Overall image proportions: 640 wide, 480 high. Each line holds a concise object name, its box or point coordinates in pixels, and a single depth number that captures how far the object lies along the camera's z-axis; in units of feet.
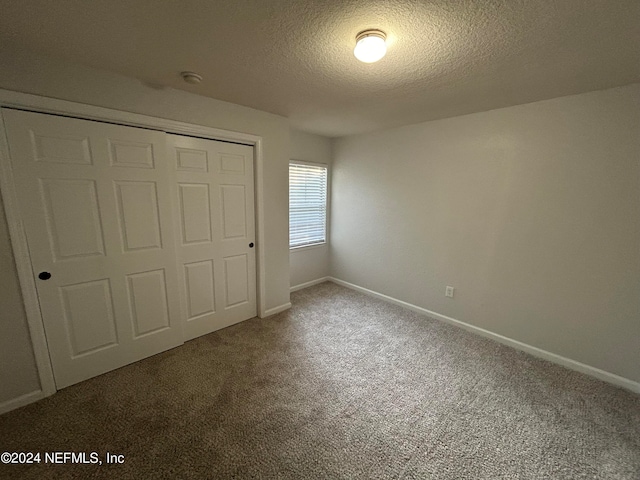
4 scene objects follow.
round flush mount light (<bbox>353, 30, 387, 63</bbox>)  4.30
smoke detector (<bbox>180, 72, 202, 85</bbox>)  5.99
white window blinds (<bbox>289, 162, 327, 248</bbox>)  11.90
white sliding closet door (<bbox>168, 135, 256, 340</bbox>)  7.64
